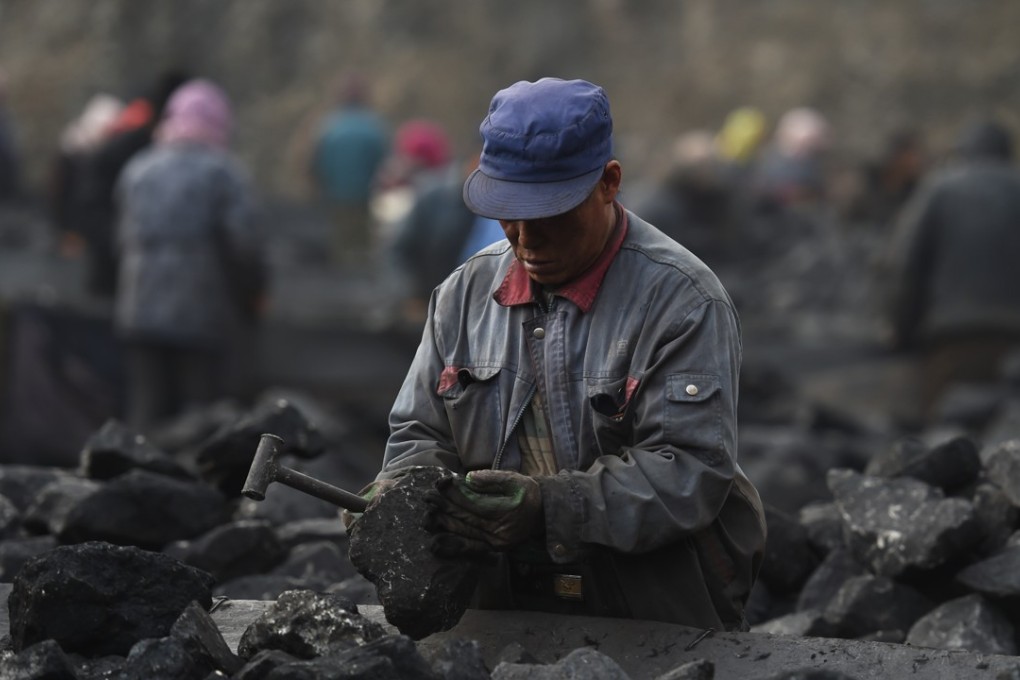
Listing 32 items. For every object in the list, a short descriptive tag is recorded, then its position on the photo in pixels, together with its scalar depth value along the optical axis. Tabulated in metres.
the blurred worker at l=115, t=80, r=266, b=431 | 21.17
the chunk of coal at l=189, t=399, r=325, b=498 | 12.44
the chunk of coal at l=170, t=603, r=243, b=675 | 8.34
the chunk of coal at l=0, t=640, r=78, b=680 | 8.23
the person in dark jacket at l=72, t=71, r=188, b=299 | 25.14
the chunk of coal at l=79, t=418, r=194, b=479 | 12.73
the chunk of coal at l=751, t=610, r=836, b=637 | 11.15
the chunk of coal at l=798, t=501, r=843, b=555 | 12.17
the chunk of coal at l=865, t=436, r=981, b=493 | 11.87
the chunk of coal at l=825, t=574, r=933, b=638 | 10.96
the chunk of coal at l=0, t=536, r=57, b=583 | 11.50
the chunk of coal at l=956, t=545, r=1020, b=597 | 10.63
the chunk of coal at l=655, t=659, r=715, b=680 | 7.95
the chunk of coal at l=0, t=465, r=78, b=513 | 13.12
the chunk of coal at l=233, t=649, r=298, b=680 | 7.93
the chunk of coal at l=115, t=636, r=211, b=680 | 8.16
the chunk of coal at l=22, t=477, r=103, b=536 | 11.89
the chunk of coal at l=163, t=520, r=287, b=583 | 11.70
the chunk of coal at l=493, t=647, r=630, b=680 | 7.94
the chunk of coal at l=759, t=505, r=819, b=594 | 12.07
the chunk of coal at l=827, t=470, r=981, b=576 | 10.77
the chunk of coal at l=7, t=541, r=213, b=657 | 8.79
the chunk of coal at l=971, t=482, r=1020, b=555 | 11.13
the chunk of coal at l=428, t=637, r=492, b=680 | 7.98
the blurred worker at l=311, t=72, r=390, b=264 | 33.72
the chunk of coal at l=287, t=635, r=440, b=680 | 7.73
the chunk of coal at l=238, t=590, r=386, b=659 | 8.30
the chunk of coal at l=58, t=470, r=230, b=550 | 11.77
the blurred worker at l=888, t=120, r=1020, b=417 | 23.03
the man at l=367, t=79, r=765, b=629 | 8.26
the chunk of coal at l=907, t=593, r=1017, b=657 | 10.43
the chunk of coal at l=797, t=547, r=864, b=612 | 11.71
